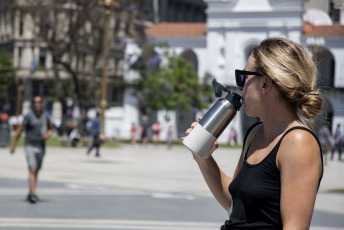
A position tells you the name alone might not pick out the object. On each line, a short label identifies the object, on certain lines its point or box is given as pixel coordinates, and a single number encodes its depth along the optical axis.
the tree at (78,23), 40.59
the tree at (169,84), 52.94
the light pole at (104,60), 26.41
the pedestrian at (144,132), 42.28
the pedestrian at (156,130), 43.16
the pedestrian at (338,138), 35.18
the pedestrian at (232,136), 55.71
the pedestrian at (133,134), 46.28
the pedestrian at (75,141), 37.44
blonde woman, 2.70
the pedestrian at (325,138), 29.68
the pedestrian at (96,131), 28.56
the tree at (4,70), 67.12
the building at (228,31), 55.81
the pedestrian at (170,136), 42.38
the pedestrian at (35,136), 12.50
